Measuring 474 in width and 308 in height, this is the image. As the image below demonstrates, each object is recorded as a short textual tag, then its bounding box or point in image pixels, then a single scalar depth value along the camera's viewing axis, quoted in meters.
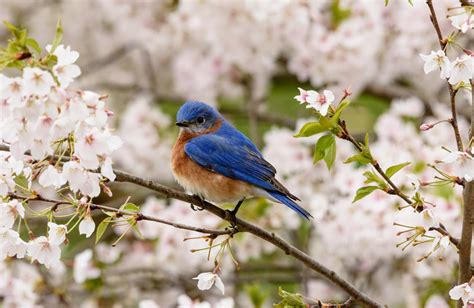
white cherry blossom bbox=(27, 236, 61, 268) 5.21
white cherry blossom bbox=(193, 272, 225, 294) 5.48
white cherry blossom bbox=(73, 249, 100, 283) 8.82
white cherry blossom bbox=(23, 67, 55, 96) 4.24
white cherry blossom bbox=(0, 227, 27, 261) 5.06
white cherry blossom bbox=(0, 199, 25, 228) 4.96
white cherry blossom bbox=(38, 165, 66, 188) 4.71
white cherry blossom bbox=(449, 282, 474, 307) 4.95
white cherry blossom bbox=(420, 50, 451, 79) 4.88
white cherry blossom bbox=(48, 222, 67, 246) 5.16
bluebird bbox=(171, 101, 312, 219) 7.48
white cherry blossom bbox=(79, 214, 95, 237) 5.08
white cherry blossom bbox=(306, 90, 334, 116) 5.01
